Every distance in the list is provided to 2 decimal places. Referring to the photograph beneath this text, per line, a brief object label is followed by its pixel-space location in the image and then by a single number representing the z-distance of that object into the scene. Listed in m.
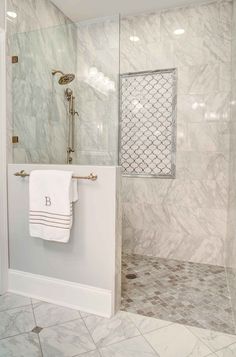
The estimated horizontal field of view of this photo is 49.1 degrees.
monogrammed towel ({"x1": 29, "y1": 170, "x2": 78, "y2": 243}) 1.81
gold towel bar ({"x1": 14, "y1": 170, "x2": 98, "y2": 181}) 1.81
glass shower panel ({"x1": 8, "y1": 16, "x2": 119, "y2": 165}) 2.13
